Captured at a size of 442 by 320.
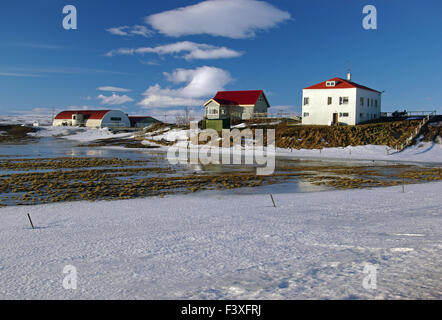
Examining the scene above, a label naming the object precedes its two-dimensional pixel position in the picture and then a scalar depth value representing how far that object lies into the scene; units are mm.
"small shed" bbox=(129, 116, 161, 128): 96812
